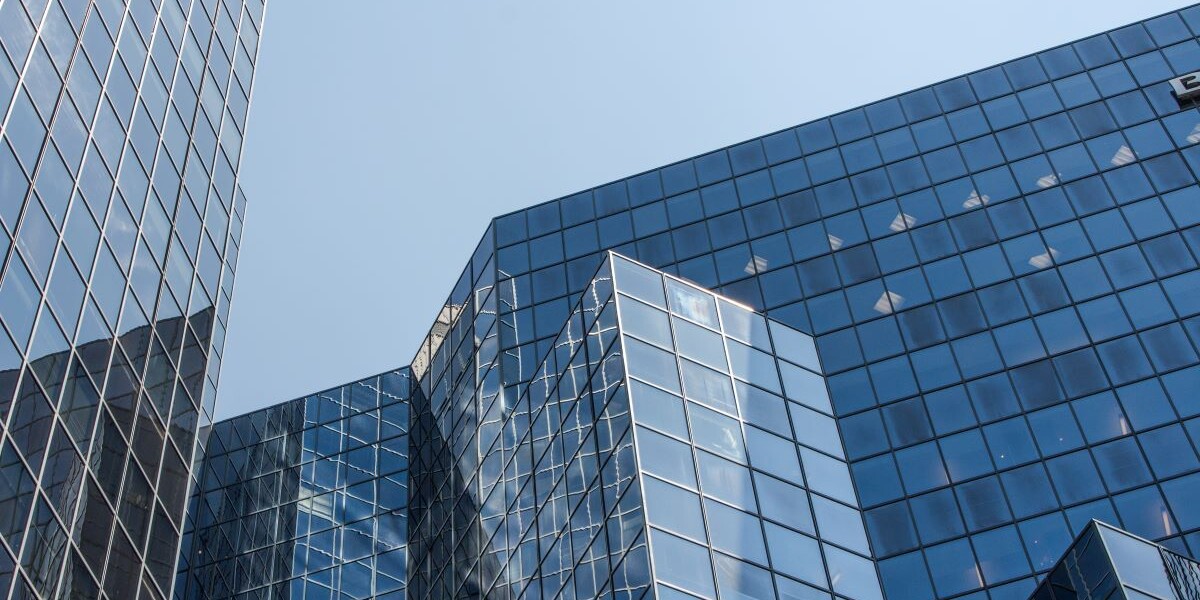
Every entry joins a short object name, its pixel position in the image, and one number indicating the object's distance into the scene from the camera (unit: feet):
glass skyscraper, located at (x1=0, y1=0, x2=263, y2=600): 103.24
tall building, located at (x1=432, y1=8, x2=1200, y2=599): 166.30
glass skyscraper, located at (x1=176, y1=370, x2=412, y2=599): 213.05
